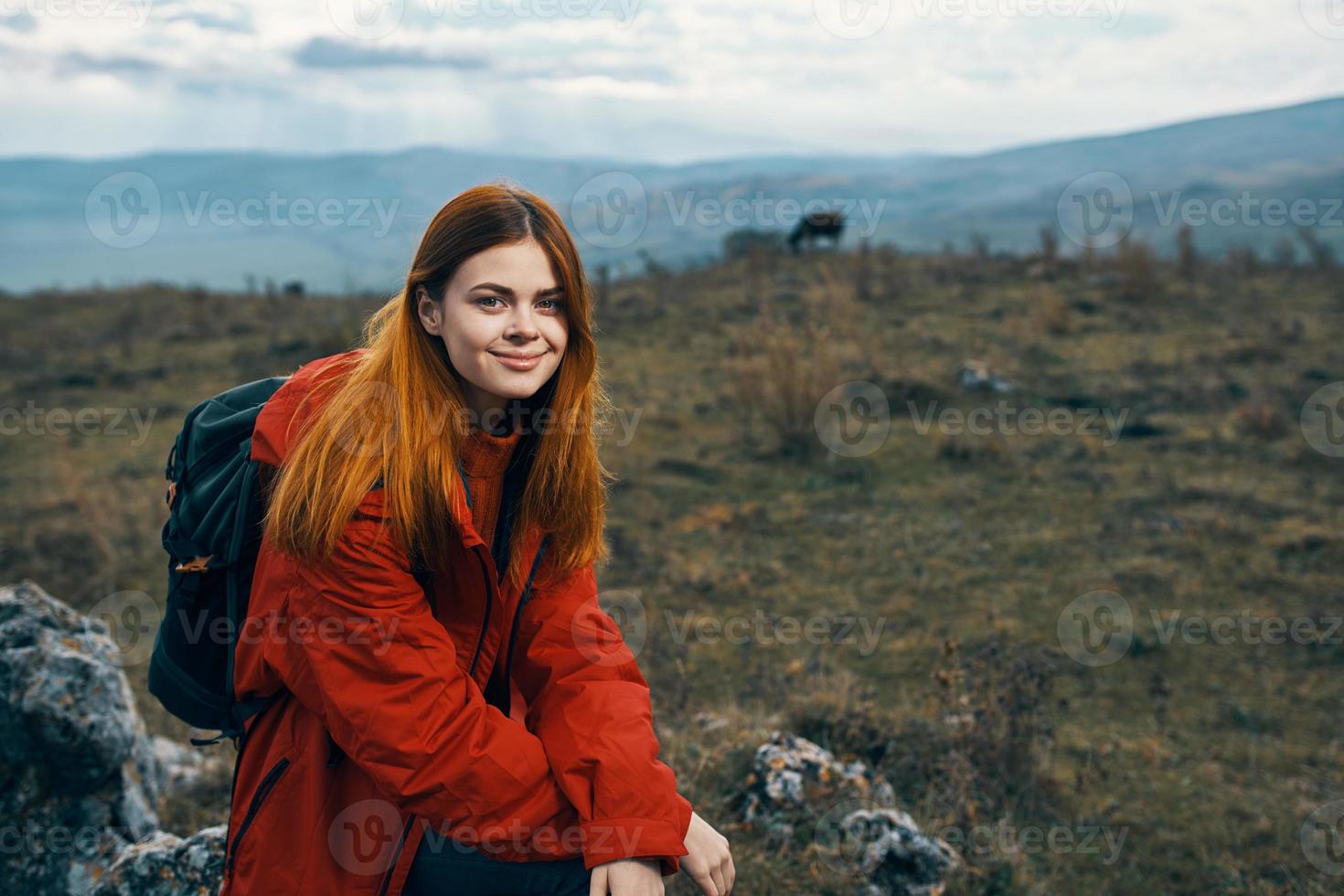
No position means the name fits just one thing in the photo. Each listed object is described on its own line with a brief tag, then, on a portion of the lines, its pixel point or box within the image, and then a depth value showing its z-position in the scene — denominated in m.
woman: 1.39
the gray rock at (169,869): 1.93
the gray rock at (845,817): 2.36
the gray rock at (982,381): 8.32
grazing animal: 16.58
